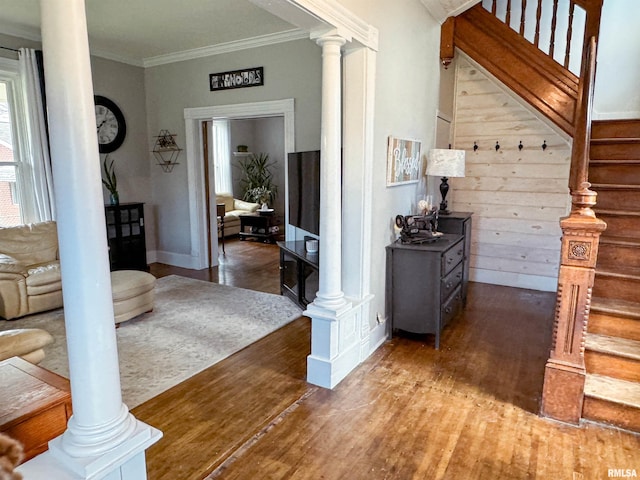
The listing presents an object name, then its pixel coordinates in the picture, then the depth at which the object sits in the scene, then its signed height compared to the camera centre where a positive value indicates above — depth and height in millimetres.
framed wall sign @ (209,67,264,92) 4906 +1071
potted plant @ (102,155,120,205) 5438 -121
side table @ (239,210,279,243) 7809 -964
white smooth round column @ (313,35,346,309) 2637 -53
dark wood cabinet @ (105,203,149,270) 5344 -804
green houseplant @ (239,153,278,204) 8875 -149
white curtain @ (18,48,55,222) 4633 +342
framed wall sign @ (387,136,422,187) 3344 +84
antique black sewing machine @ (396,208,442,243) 3510 -459
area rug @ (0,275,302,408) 2980 -1337
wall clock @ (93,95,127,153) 5421 +601
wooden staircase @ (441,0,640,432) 2422 -116
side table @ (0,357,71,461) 1562 -867
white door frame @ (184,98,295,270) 4797 +372
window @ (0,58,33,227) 4684 +169
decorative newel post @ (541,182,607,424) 2336 -772
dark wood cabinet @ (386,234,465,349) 3305 -879
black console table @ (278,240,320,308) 4037 -985
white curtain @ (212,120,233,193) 8984 +349
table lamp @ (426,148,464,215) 3930 +76
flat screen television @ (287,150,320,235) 3820 -165
